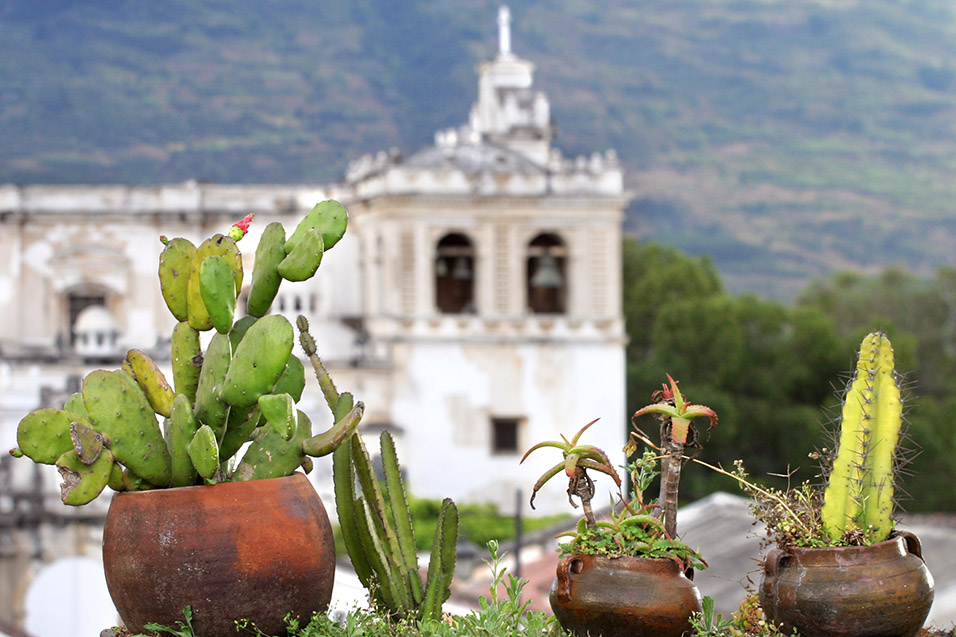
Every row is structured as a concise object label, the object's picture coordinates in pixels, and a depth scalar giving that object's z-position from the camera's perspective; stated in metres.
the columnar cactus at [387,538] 7.01
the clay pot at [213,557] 6.19
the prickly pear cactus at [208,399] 6.35
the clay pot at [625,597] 6.25
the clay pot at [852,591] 6.06
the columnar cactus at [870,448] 6.33
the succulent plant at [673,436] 6.55
